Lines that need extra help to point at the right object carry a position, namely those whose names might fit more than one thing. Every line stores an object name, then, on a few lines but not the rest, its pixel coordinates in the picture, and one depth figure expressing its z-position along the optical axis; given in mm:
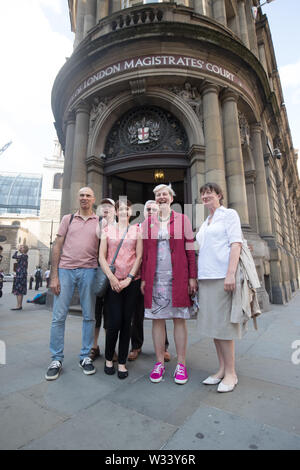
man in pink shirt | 2996
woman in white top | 2500
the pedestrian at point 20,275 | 7223
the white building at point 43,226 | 42531
